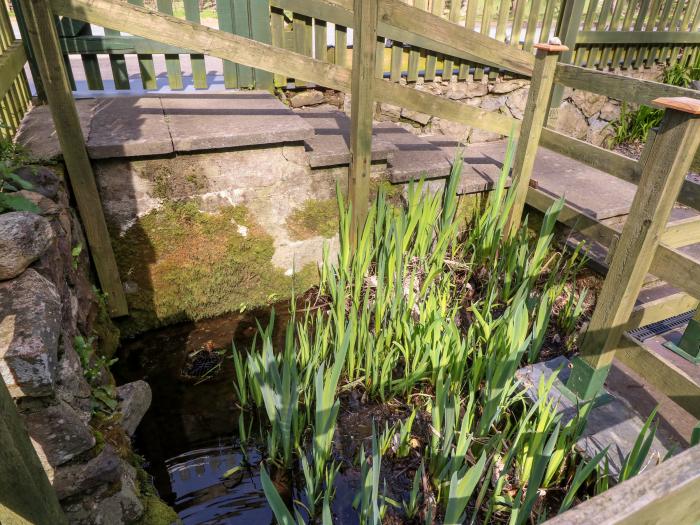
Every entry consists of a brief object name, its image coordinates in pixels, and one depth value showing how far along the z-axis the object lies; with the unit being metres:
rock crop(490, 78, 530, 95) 4.18
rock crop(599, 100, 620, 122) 4.82
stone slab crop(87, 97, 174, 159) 2.33
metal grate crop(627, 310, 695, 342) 2.36
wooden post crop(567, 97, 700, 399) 1.55
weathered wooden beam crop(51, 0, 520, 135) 2.08
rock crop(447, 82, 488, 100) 3.96
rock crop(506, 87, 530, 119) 4.29
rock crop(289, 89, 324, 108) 3.59
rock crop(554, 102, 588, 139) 4.56
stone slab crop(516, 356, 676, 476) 1.83
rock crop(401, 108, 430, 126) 3.89
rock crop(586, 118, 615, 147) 4.82
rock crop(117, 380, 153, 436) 1.99
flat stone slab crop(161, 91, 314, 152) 2.49
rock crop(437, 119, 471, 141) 4.04
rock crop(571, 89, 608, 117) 4.59
